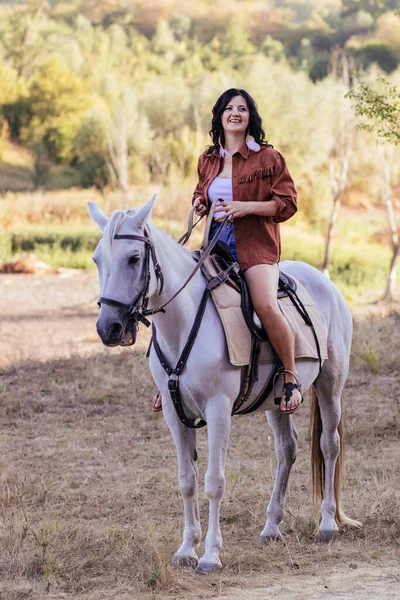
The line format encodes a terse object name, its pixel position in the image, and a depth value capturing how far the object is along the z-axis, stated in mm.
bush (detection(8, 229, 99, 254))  29198
